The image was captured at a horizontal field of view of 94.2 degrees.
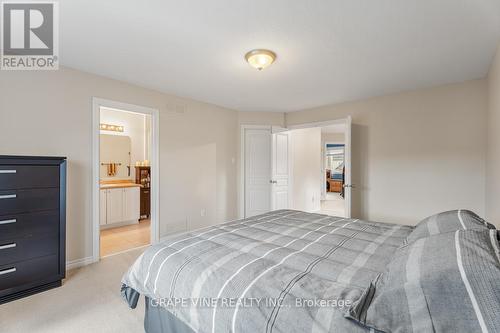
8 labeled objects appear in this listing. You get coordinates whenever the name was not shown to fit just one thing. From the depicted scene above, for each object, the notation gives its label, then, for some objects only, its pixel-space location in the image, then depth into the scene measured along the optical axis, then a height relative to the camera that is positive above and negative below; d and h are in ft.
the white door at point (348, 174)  12.35 -0.36
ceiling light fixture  7.76 +3.75
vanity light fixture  16.58 +2.92
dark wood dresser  6.75 -1.77
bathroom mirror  16.55 +0.83
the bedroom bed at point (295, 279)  2.61 -1.71
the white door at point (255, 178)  15.97 -0.73
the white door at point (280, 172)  15.56 -0.31
